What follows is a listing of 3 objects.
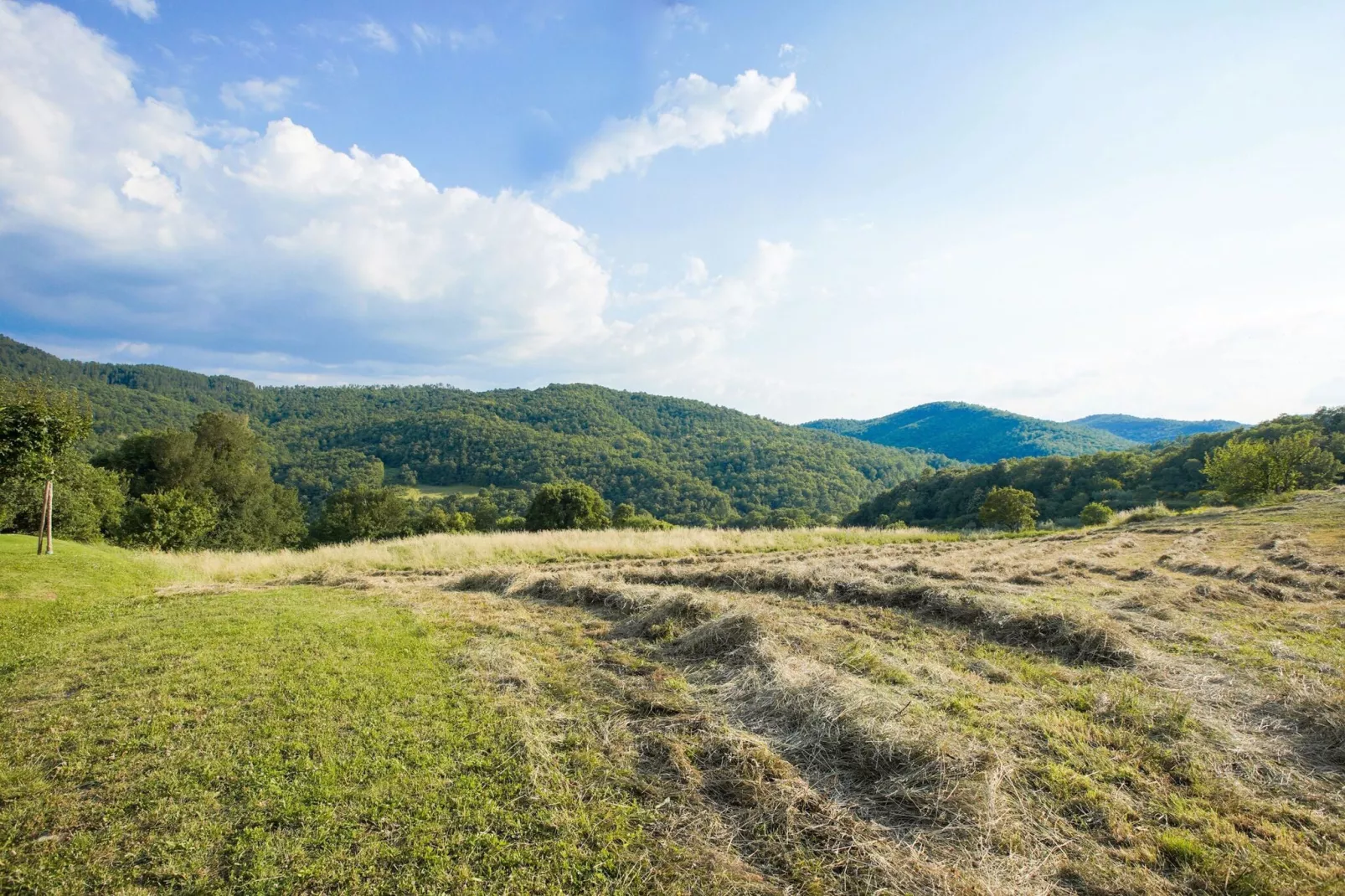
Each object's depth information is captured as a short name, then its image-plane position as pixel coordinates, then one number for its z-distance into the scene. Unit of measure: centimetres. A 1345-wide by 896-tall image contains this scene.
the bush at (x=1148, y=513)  2850
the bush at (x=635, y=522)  4391
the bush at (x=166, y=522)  2714
